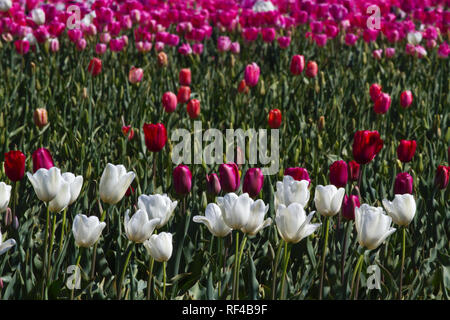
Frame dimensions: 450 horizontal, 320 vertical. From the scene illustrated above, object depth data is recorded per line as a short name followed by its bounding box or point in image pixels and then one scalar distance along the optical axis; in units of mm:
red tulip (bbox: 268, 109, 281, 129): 6297
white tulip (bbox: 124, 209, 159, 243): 3410
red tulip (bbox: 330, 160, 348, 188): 4242
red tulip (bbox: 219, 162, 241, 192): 4297
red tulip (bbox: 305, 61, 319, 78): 8539
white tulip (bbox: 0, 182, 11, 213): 3664
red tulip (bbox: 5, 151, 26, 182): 4156
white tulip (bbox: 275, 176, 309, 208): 3711
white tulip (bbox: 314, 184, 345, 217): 3682
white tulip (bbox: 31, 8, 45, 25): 11008
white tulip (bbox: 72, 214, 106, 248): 3482
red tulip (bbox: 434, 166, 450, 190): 4676
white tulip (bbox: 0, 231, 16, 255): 3234
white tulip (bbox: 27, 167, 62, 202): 3580
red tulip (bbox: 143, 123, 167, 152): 4965
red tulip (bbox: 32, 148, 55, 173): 4340
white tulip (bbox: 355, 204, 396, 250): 3451
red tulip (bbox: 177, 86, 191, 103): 7176
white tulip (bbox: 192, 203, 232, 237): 3623
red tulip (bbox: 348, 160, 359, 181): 4695
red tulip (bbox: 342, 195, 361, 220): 4082
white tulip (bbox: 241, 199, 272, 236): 3465
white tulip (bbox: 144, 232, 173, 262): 3396
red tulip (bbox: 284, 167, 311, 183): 4152
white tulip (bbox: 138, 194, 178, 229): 3613
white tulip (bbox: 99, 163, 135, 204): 3840
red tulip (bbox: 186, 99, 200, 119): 6766
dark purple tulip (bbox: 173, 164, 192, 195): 4379
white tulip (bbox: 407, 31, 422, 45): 10945
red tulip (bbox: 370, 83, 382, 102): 7207
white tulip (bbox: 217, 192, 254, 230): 3430
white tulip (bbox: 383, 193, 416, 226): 3717
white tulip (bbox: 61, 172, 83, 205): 3789
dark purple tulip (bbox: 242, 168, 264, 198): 4230
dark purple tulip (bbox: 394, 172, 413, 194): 4254
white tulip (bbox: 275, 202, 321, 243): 3371
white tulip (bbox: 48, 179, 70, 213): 3617
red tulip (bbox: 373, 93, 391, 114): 6922
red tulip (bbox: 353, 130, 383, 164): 4391
